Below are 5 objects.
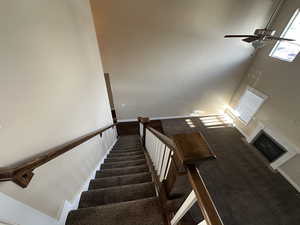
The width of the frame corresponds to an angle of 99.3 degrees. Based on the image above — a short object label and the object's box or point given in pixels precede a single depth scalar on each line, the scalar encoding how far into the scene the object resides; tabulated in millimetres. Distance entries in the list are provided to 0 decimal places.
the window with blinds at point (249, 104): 3397
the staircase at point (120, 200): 1057
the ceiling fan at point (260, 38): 1679
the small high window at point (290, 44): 2643
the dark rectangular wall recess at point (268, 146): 2852
